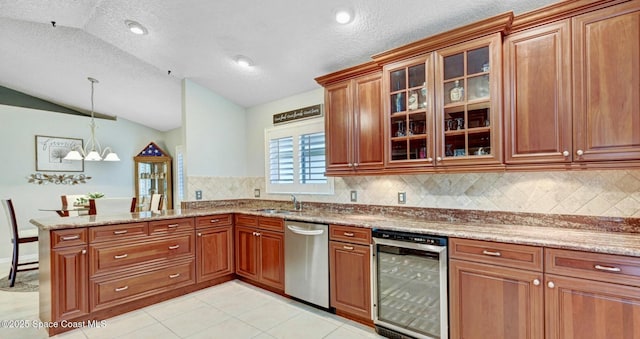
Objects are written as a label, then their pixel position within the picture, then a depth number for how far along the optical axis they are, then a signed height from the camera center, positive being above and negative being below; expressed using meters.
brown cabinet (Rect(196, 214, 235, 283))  3.48 -0.92
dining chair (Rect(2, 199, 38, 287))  3.60 -0.83
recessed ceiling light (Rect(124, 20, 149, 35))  2.94 +1.47
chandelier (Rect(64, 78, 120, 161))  4.81 +0.44
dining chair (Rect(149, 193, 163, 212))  5.09 -0.53
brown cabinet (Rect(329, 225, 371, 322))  2.55 -0.91
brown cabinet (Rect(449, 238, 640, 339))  1.57 -0.75
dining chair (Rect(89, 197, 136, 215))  3.80 -0.43
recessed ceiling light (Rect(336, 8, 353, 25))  2.47 +1.31
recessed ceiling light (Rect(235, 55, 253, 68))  3.36 +1.27
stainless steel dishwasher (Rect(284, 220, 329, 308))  2.84 -0.92
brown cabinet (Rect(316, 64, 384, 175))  2.85 +0.48
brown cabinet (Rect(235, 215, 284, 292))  3.25 -0.92
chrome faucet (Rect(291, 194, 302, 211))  3.81 -0.45
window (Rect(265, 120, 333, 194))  3.67 +0.14
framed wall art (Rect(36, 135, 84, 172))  5.25 +0.36
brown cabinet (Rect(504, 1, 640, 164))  1.75 +0.49
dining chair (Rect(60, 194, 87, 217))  4.92 -0.50
